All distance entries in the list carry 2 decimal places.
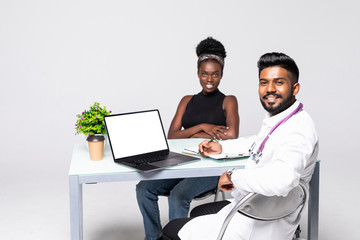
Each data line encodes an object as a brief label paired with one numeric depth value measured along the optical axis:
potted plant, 2.65
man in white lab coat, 1.83
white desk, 2.38
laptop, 2.60
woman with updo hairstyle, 3.00
